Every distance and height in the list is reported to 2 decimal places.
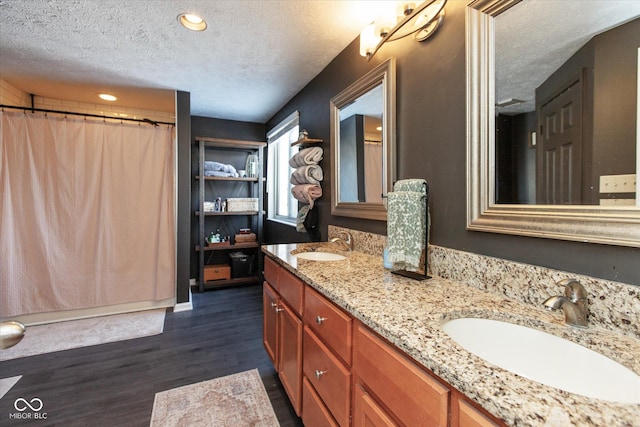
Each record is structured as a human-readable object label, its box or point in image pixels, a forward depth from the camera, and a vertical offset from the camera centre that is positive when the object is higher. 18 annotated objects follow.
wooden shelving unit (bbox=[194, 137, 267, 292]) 3.52 +0.20
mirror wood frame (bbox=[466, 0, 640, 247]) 0.89 +0.21
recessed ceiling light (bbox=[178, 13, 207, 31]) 1.72 +1.17
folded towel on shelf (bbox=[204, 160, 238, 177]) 3.62 +0.54
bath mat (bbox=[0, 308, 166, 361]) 2.21 -1.06
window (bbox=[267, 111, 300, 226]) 3.38 +0.50
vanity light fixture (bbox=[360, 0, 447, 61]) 1.24 +0.88
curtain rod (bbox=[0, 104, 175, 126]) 2.46 +0.90
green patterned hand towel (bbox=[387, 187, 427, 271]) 1.19 -0.09
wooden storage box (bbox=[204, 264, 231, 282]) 3.64 -0.81
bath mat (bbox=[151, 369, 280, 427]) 1.47 -1.09
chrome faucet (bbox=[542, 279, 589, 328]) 0.72 -0.24
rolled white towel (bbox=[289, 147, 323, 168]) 2.38 +0.45
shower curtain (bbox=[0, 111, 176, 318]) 2.56 -0.03
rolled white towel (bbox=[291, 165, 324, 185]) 2.38 +0.30
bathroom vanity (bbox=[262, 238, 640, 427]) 0.48 -0.32
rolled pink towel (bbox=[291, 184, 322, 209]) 2.38 +0.15
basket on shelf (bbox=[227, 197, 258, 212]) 3.73 +0.07
